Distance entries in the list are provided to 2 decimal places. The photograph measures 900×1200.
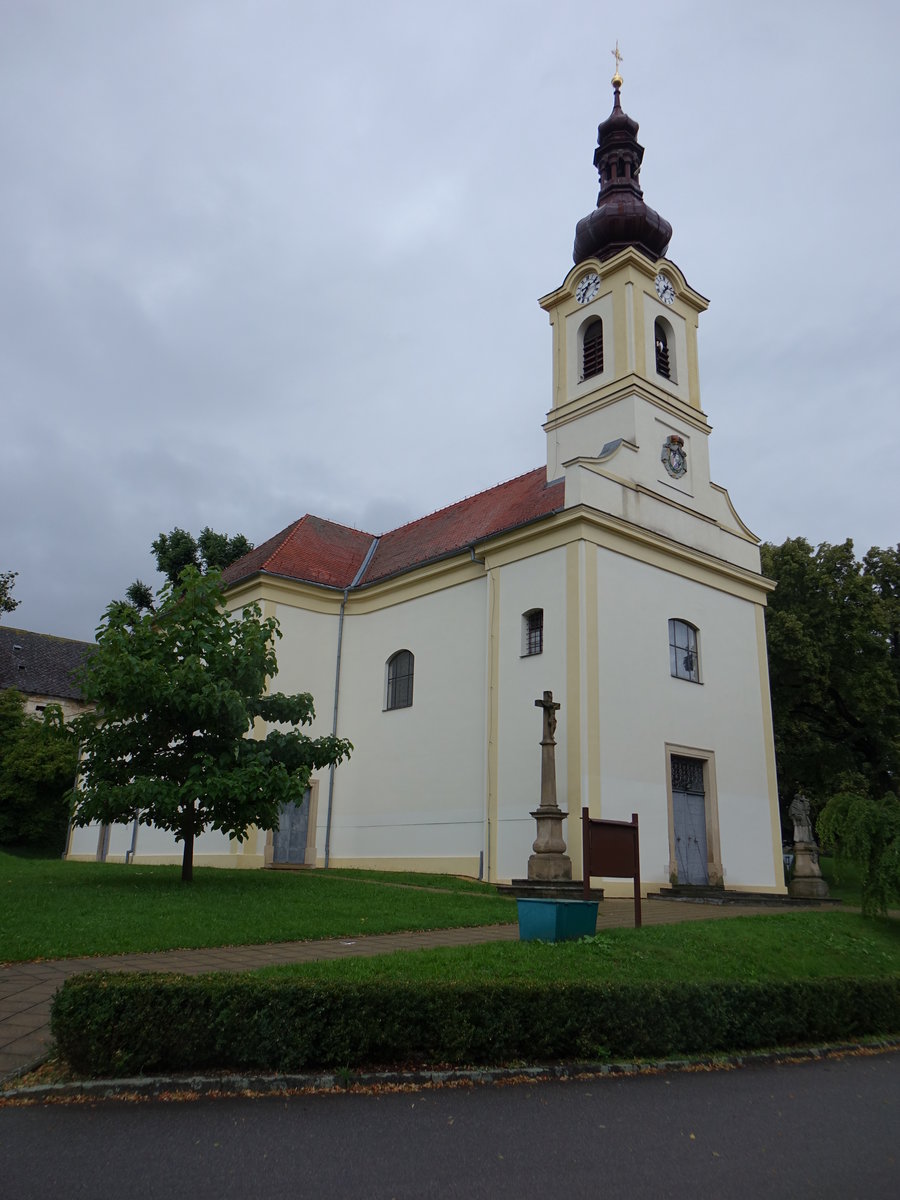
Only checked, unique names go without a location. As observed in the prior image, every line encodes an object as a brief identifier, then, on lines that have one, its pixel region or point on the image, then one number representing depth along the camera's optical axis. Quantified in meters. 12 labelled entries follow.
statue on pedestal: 19.64
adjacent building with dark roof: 44.22
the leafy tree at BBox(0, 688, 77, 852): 34.06
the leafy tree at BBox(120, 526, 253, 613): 39.28
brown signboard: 10.82
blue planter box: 9.36
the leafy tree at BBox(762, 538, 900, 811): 27.56
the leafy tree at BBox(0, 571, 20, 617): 28.22
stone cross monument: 16.66
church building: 19.41
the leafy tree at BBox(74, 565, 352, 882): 14.14
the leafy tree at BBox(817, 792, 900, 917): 12.92
